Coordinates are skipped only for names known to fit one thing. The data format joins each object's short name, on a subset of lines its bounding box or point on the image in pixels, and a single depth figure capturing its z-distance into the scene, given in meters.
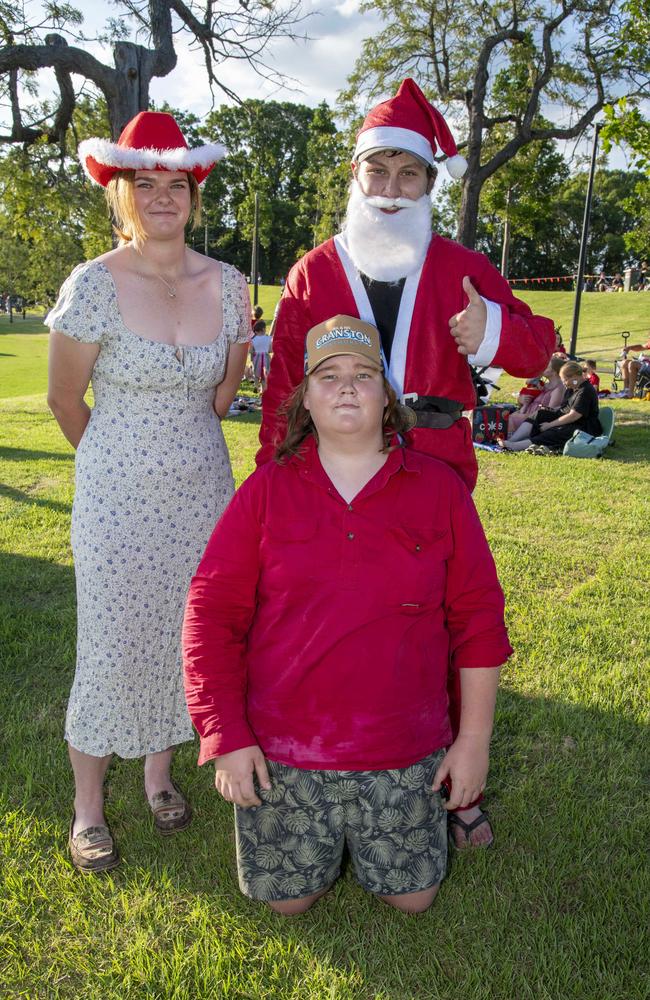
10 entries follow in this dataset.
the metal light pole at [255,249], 32.43
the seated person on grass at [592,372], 11.90
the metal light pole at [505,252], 33.98
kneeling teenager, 1.96
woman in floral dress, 2.21
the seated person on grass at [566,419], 8.83
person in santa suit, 2.24
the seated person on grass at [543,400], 9.41
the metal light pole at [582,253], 14.96
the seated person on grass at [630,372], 15.09
